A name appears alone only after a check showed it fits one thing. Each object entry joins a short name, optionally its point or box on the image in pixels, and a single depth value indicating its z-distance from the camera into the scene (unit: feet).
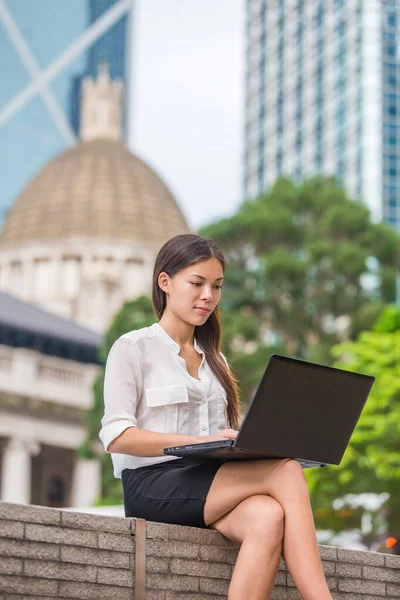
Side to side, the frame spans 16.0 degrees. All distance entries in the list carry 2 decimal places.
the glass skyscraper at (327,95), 398.21
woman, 19.34
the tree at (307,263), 129.18
